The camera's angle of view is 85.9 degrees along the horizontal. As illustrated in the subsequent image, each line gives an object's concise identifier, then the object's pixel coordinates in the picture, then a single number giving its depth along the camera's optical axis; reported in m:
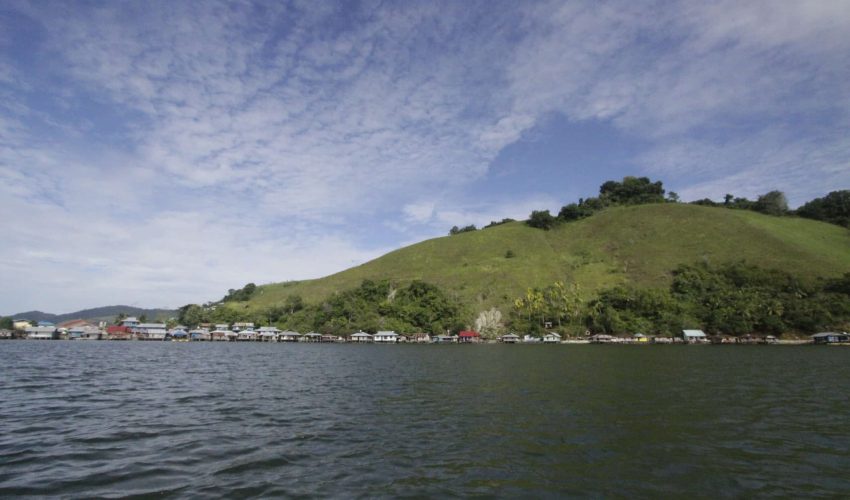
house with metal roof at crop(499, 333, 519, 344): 147.50
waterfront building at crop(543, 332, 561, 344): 143.15
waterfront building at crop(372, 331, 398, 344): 159.34
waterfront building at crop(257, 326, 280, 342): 178.12
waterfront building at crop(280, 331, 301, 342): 174.50
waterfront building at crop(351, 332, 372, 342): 162.88
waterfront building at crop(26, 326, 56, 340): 183.00
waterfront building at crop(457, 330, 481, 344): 152.50
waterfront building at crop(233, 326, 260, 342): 180.88
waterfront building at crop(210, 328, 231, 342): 188.01
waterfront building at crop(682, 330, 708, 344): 129.12
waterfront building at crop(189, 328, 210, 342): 189.88
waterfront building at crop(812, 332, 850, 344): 113.19
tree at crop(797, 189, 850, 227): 193.11
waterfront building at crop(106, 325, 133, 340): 191.25
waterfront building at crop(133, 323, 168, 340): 193.62
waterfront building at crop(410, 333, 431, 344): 159.50
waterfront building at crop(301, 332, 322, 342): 173.25
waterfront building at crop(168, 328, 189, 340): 184.82
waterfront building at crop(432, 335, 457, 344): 154.50
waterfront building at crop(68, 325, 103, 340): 192.06
